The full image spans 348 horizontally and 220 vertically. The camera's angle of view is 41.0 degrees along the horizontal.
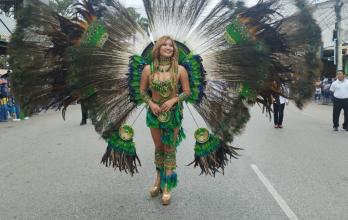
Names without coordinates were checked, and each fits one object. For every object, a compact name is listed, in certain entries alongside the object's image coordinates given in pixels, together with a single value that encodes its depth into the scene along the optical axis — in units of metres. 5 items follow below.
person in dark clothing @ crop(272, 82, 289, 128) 12.69
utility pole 21.84
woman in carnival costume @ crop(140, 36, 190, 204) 4.76
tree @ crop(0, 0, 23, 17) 21.49
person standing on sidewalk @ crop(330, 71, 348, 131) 12.91
